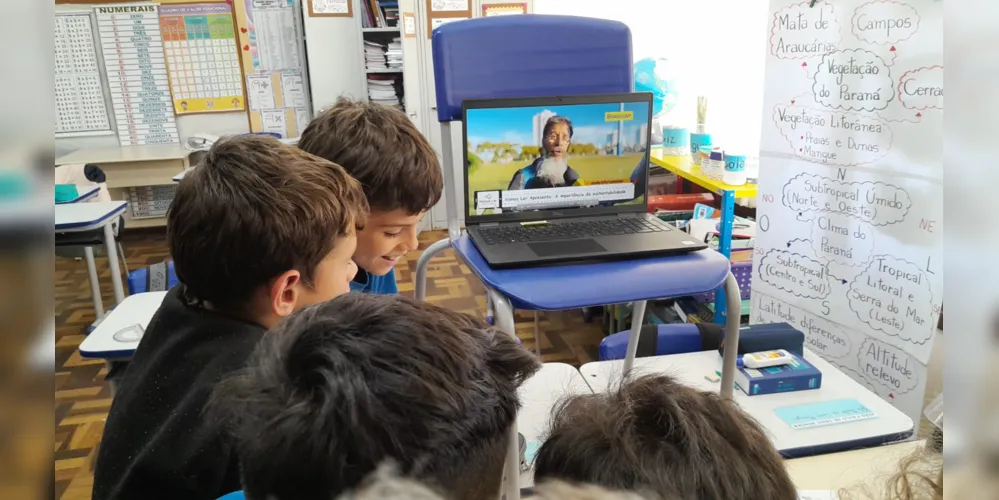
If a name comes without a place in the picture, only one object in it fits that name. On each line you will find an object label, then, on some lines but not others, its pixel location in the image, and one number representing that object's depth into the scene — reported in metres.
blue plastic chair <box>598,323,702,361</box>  1.51
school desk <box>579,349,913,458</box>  1.08
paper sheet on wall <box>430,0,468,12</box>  4.06
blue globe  3.02
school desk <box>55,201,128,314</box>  2.55
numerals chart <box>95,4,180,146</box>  4.15
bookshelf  4.14
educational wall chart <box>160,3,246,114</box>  4.20
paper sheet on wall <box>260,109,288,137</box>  4.43
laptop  1.17
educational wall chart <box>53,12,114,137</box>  4.08
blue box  1.22
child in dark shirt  0.71
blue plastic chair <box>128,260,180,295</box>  1.92
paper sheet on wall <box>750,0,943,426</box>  1.45
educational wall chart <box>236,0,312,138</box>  4.24
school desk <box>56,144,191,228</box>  3.93
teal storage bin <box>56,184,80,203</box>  2.77
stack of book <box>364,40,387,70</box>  4.15
